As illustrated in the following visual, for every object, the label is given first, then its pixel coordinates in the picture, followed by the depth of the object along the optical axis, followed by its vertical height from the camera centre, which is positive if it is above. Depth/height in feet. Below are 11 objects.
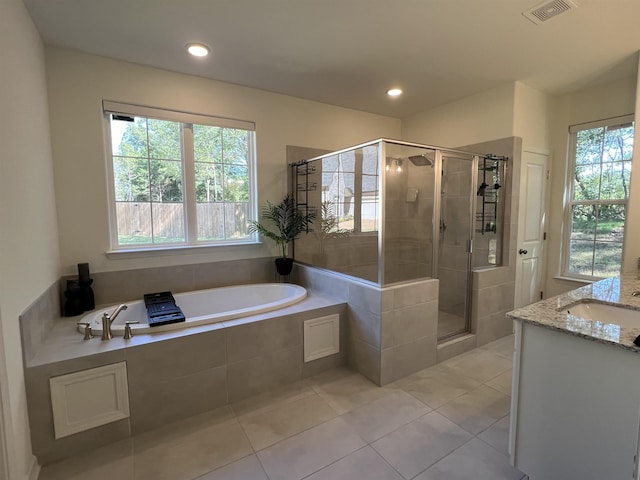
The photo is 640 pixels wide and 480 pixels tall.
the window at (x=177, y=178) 9.09 +1.20
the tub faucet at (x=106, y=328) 6.49 -2.34
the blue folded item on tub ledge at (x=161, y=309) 7.04 -2.35
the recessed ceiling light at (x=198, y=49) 7.82 +4.26
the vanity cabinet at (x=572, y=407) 3.80 -2.61
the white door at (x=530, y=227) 11.00 -0.52
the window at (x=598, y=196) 10.41 +0.58
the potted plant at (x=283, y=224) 11.00 -0.32
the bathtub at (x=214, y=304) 7.02 -2.52
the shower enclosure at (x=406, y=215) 8.48 -0.03
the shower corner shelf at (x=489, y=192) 10.57 +0.73
